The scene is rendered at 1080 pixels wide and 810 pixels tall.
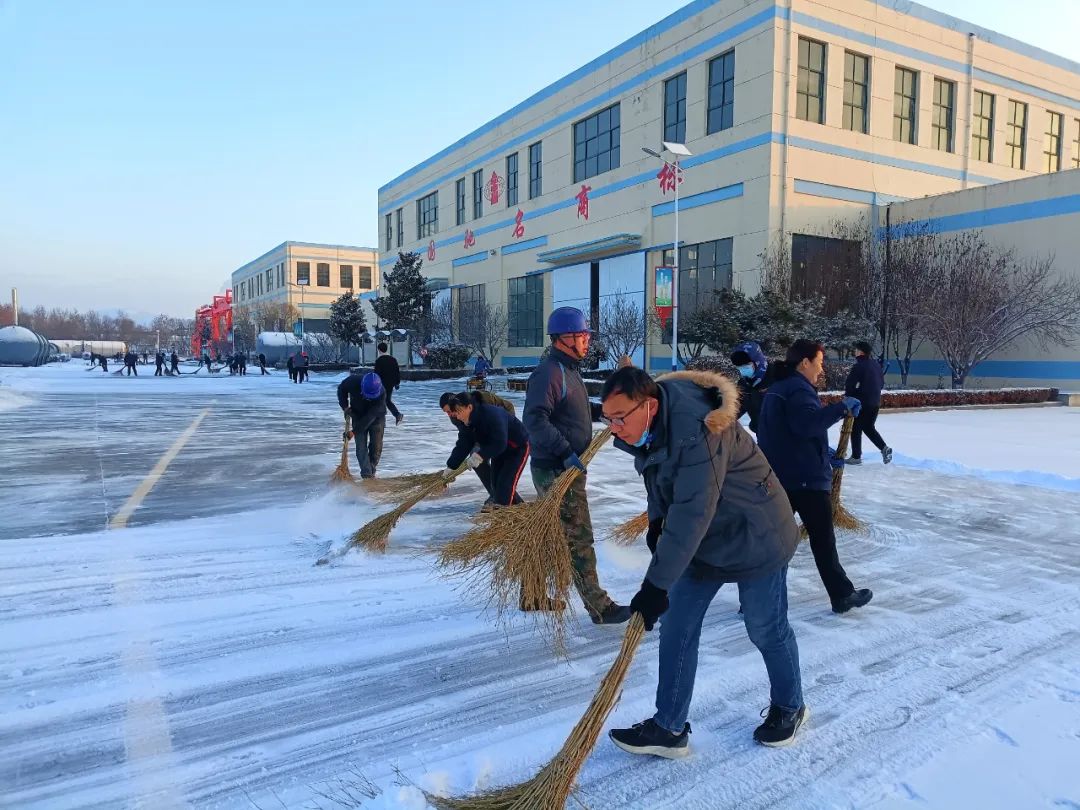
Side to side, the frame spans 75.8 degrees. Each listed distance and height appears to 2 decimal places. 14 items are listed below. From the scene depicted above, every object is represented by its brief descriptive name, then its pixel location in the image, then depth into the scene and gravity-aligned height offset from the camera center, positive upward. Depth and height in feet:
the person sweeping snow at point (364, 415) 27.66 -2.71
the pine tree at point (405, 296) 145.79 +10.76
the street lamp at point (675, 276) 69.16 +7.25
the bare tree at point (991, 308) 64.69 +3.83
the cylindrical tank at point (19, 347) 169.17 -0.20
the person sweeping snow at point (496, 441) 16.63 -2.26
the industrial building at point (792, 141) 79.30 +27.59
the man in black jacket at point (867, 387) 30.09 -1.72
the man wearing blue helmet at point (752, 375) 17.63 -0.70
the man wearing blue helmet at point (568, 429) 13.39 -1.60
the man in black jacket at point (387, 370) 31.75 -1.05
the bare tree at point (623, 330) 83.20 +2.14
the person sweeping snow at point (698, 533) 8.16 -2.29
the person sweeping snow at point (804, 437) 13.28 -1.74
